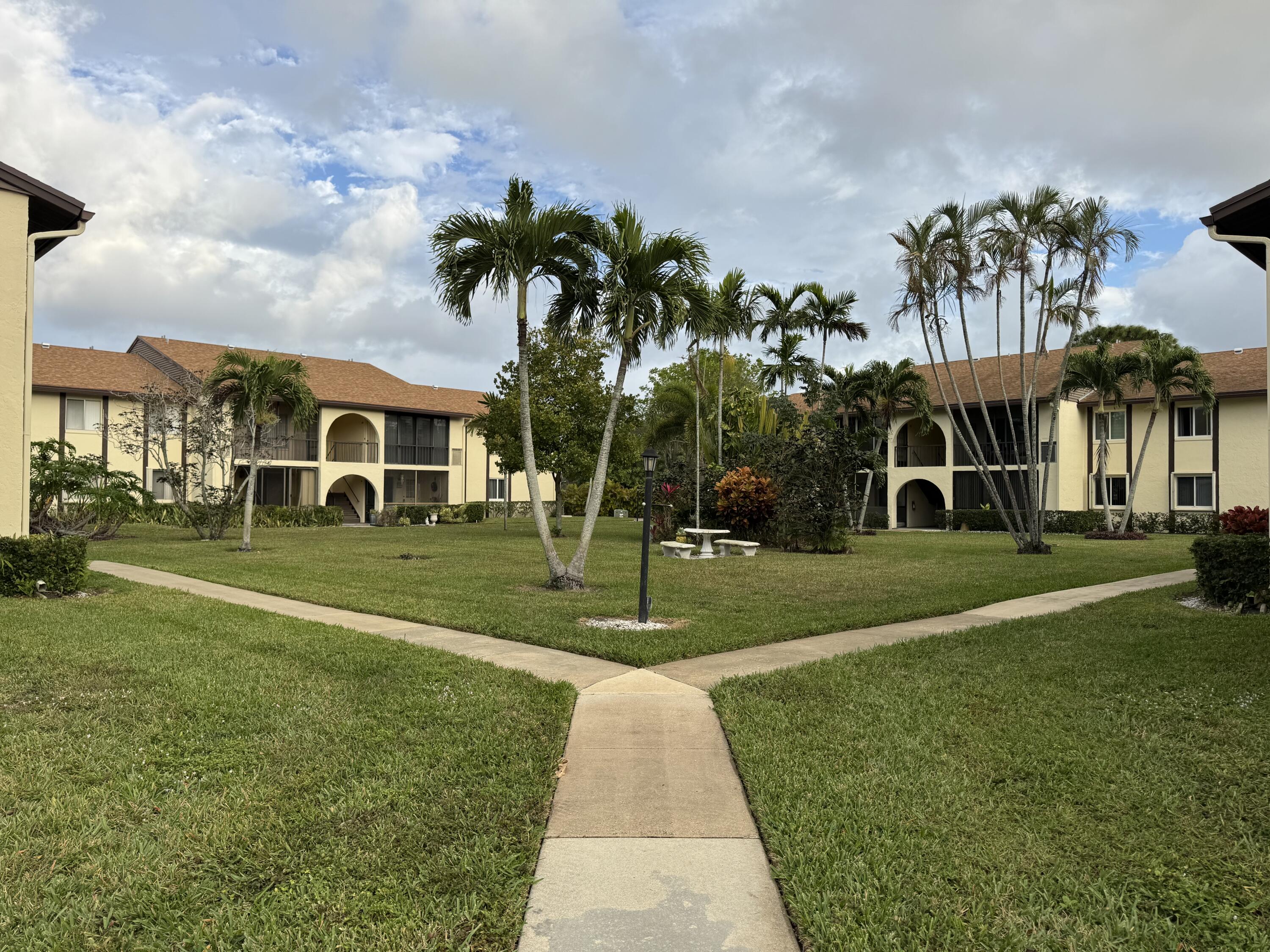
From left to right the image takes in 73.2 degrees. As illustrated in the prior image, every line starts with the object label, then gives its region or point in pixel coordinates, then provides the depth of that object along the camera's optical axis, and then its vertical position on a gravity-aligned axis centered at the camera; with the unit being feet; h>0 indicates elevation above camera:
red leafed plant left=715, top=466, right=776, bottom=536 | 78.33 -0.11
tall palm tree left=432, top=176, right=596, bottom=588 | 41.65 +12.22
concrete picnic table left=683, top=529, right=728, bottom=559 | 68.90 -3.91
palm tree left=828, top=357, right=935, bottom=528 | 108.99 +14.35
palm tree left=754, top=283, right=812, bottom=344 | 101.40 +22.23
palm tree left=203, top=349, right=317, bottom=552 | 74.08 +9.42
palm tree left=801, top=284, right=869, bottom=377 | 102.89 +22.18
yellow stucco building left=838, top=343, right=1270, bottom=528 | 99.81 +6.67
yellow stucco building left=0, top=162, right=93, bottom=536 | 36.11 +7.06
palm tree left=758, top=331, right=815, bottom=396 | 103.76 +16.61
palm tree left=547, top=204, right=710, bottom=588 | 41.65 +10.47
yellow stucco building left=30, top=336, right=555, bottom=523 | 107.76 +9.74
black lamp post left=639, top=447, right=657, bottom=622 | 32.68 -0.48
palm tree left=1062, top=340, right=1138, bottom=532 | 91.86 +14.11
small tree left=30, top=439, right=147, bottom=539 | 48.80 +0.51
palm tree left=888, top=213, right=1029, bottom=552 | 68.85 +18.48
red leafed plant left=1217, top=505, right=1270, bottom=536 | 50.60 -1.21
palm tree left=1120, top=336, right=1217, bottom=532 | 89.45 +13.61
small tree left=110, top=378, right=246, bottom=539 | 81.41 +5.44
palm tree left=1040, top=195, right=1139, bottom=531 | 64.85 +20.19
